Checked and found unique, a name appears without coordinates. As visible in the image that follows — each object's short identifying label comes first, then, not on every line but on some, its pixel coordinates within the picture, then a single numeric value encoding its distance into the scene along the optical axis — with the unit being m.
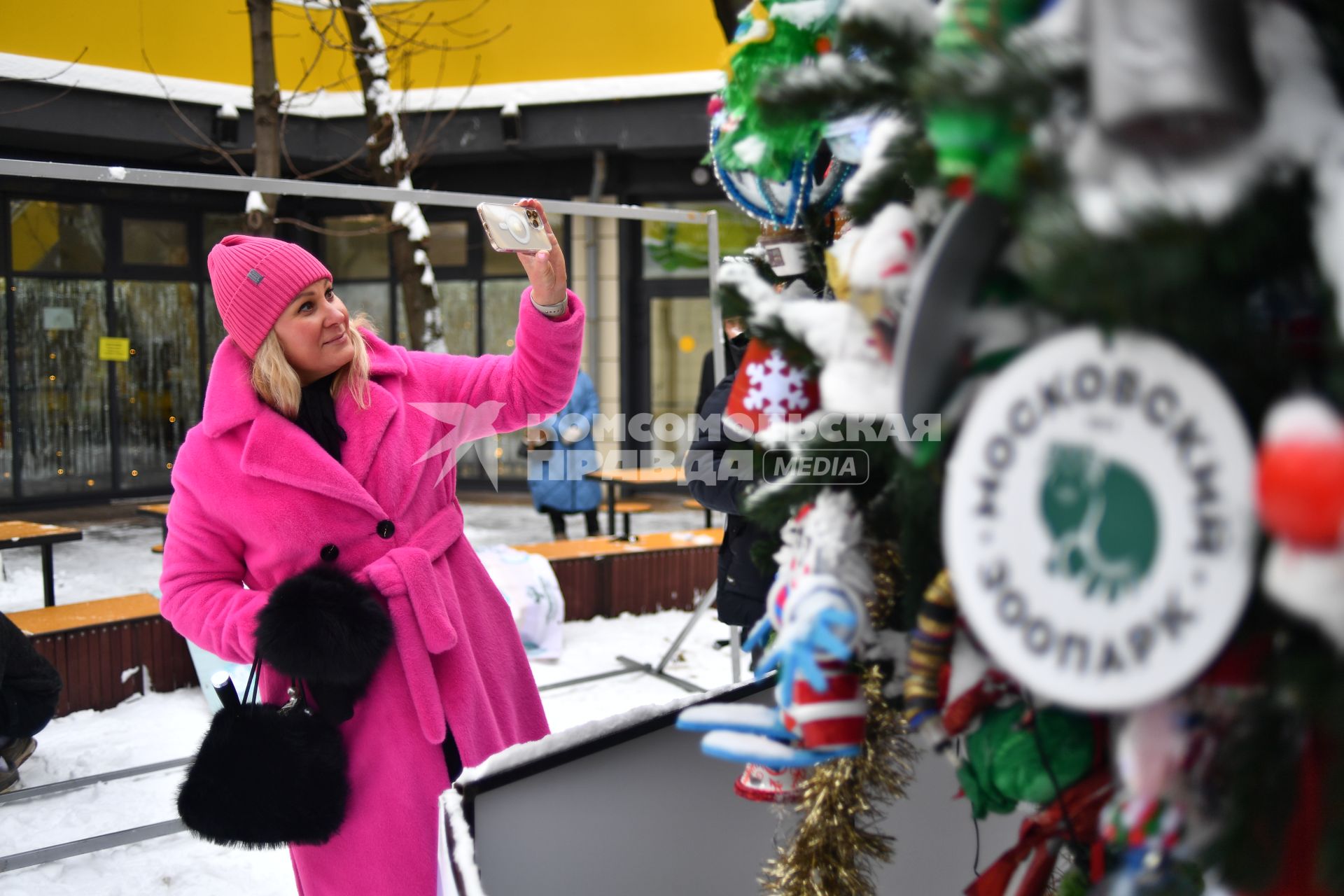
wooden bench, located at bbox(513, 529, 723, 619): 5.12
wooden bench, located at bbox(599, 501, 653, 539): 6.05
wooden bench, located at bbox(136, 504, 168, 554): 5.50
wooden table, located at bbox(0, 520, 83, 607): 4.06
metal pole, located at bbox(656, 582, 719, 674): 4.08
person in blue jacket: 6.41
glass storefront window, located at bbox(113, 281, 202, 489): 9.15
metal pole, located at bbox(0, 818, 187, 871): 2.62
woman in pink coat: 1.71
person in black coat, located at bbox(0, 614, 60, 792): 3.13
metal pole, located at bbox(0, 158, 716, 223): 2.60
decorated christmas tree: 0.46
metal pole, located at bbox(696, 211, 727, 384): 3.12
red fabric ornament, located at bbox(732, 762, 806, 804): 1.10
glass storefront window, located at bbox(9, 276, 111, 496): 8.59
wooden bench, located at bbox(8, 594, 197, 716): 3.74
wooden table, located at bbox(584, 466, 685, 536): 5.80
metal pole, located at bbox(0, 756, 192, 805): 3.06
